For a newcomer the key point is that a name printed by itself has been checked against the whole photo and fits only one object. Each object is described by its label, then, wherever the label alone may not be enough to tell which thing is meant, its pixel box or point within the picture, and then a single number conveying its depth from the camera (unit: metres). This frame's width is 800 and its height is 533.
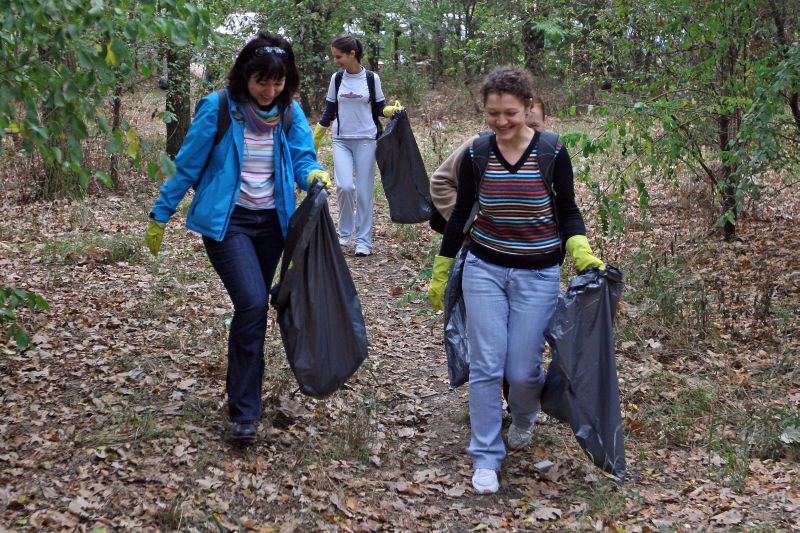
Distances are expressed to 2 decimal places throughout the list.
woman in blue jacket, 4.00
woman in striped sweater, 3.79
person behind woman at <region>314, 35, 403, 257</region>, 7.62
